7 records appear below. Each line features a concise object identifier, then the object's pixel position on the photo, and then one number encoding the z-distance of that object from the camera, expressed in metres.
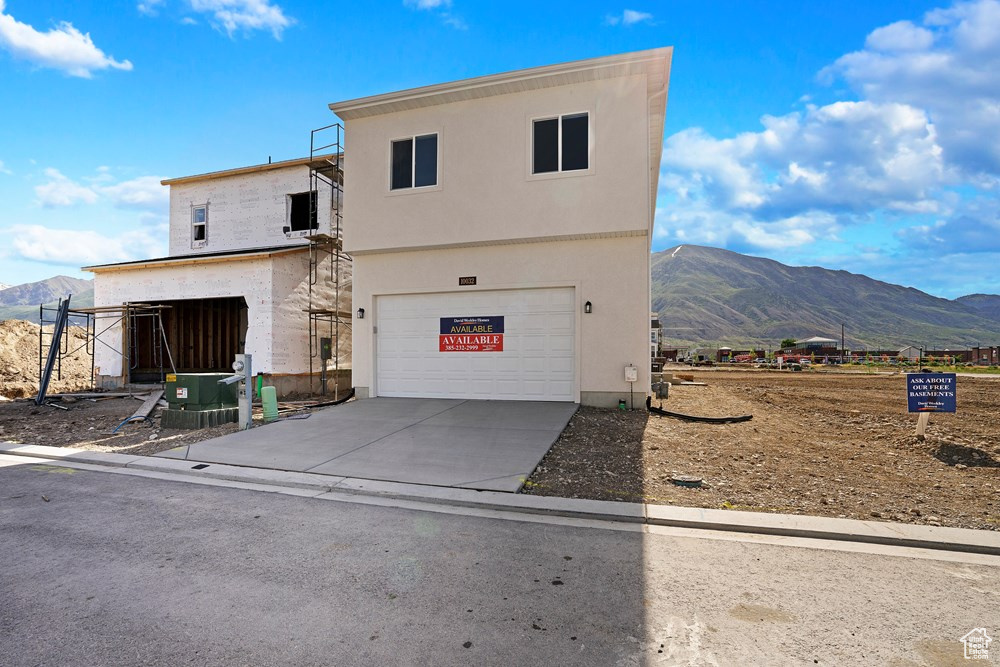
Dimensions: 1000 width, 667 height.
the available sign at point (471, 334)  12.19
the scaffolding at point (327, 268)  16.11
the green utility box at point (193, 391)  10.43
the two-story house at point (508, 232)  11.20
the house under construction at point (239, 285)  15.50
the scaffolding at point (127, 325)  16.44
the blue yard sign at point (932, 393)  8.09
